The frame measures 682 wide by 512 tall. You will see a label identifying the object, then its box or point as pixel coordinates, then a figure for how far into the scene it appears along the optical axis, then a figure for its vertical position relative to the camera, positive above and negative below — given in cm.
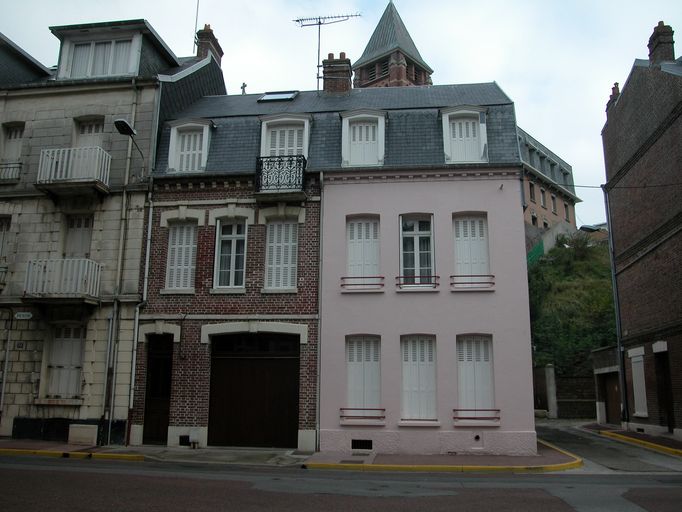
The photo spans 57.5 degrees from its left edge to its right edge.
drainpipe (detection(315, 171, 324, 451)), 1534 +168
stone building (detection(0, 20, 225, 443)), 1614 +440
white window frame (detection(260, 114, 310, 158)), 1717 +724
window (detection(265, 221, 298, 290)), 1639 +350
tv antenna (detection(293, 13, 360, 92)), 2219 +1295
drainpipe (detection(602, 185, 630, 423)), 2256 +208
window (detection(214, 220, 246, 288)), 1667 +358
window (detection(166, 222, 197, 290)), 1672 +355
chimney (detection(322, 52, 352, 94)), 1988 +994
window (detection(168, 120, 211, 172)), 1741 +670
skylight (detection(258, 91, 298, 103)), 1972 +935
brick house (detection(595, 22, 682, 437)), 1859 +534
